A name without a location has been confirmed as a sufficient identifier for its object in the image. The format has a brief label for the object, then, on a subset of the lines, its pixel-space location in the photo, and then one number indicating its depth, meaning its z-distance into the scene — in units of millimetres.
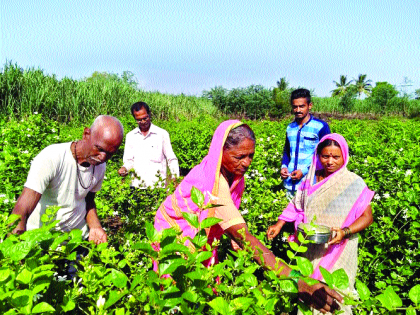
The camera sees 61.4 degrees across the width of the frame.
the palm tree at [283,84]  52969
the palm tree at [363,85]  67719
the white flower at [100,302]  1016
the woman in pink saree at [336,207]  2475
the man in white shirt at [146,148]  4426
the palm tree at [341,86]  68812
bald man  1968
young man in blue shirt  3918
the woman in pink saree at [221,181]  1857
